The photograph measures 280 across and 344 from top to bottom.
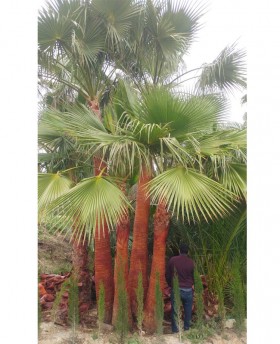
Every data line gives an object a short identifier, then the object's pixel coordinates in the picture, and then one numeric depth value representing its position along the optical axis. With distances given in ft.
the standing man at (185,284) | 14.52
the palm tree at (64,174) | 12.39
